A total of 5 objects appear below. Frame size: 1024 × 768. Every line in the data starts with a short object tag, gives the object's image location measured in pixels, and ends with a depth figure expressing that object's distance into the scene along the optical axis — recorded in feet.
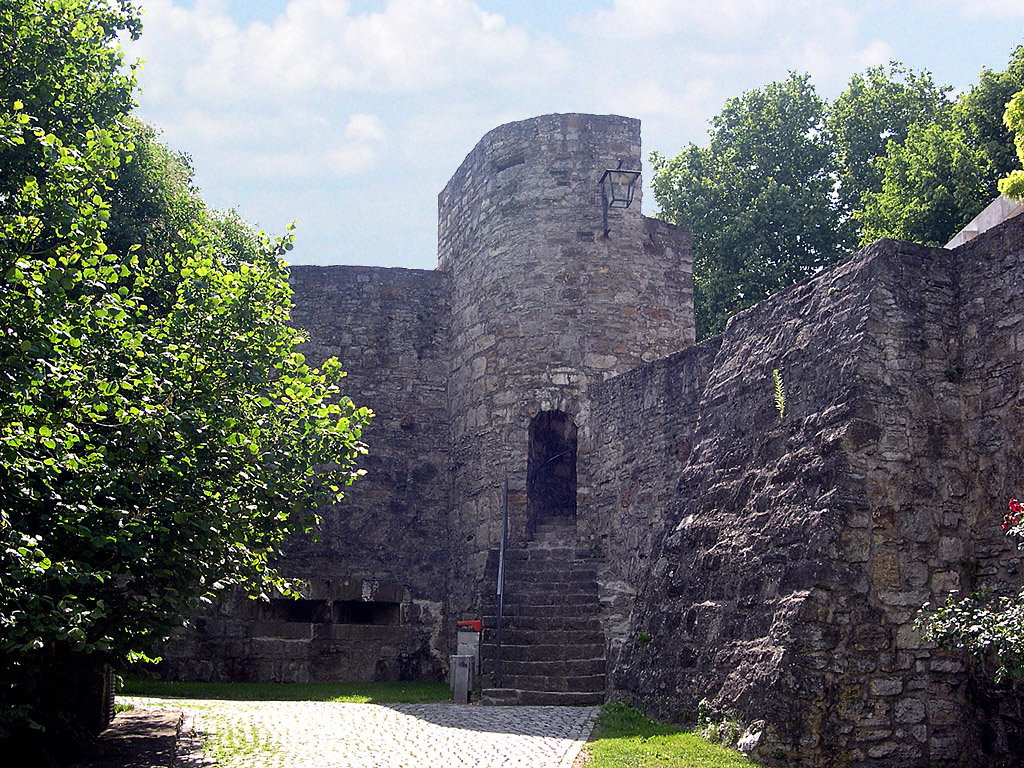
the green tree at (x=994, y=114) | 57.82
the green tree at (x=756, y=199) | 70.49
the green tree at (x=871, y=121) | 72.74
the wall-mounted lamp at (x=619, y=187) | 49.62
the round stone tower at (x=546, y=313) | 47.37
